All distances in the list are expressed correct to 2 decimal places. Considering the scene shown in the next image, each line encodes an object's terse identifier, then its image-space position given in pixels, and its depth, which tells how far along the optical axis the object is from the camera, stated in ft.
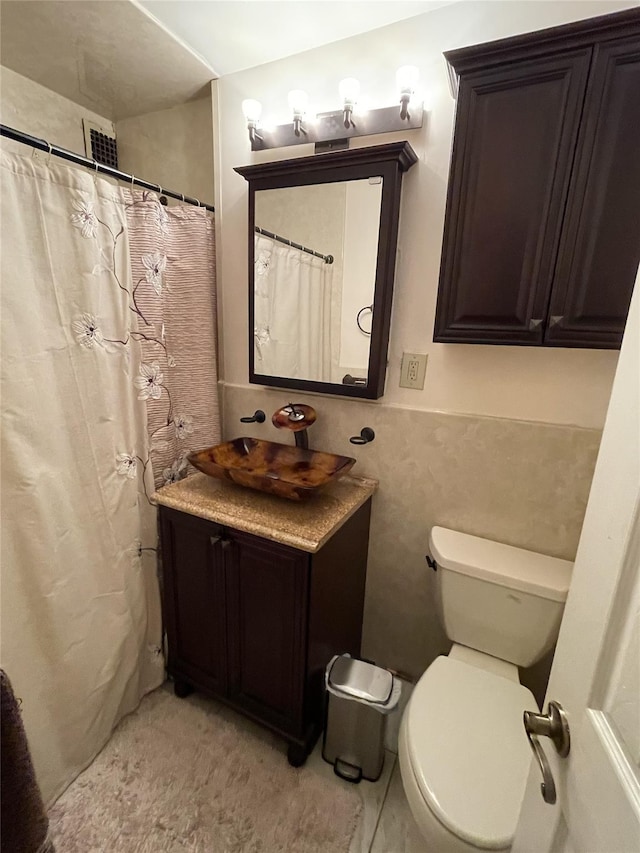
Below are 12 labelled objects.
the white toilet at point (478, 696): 2.81
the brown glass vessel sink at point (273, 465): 4.24
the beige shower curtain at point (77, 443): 3.49
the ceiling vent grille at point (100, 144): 5.77
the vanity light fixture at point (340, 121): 4.04
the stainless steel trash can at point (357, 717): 4.17
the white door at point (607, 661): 1.42
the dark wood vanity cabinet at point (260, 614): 4.04
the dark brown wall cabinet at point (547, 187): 3.02
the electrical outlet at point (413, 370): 4.56
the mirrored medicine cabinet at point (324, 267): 4.27
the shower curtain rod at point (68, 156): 3.22
